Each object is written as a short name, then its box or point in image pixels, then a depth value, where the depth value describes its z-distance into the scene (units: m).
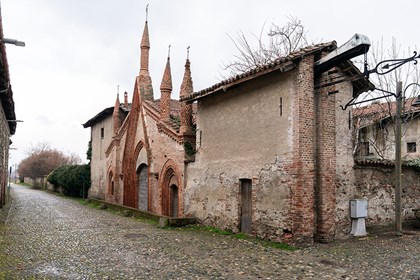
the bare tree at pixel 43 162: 57.91
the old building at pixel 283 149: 10.05
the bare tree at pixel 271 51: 23.92
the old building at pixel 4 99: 10.35
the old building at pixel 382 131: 22.20
